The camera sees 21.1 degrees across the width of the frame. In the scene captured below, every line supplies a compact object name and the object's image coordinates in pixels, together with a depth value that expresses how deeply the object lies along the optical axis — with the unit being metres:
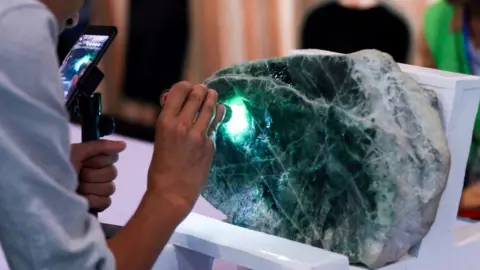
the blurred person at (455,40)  2.56
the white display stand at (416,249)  1.50
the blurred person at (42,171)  1.24
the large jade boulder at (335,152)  1.50
